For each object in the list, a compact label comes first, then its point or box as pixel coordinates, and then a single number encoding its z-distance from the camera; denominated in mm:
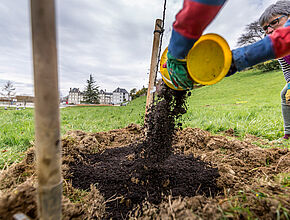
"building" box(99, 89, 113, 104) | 80475
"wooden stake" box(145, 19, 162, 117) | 2426
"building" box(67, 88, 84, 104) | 77375
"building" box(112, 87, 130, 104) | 82062
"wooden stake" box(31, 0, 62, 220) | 655
